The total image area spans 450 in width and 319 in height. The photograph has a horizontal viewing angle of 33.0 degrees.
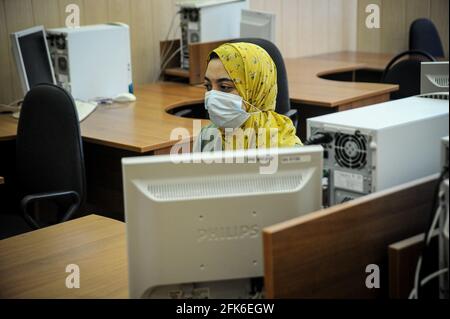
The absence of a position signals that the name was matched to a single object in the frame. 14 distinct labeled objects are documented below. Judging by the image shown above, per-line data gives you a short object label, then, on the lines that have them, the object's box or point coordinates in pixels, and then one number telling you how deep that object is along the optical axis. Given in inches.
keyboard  138.6
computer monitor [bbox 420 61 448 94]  80.1
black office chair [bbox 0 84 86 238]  111.4
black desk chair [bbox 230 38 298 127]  140.3
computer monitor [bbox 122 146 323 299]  58.4
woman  90.3
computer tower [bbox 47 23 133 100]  145.4
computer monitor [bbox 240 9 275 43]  167.2
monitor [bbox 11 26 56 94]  132.3
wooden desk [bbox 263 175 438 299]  57.4
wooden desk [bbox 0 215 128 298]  74.4
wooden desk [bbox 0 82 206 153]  121.7
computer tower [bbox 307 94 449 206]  65.4
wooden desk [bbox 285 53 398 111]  150.0
